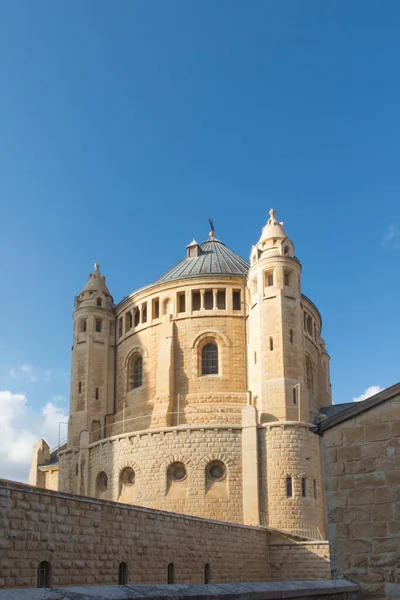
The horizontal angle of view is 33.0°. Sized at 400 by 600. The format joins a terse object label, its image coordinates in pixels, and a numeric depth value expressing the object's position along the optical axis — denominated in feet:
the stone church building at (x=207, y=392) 101.60
